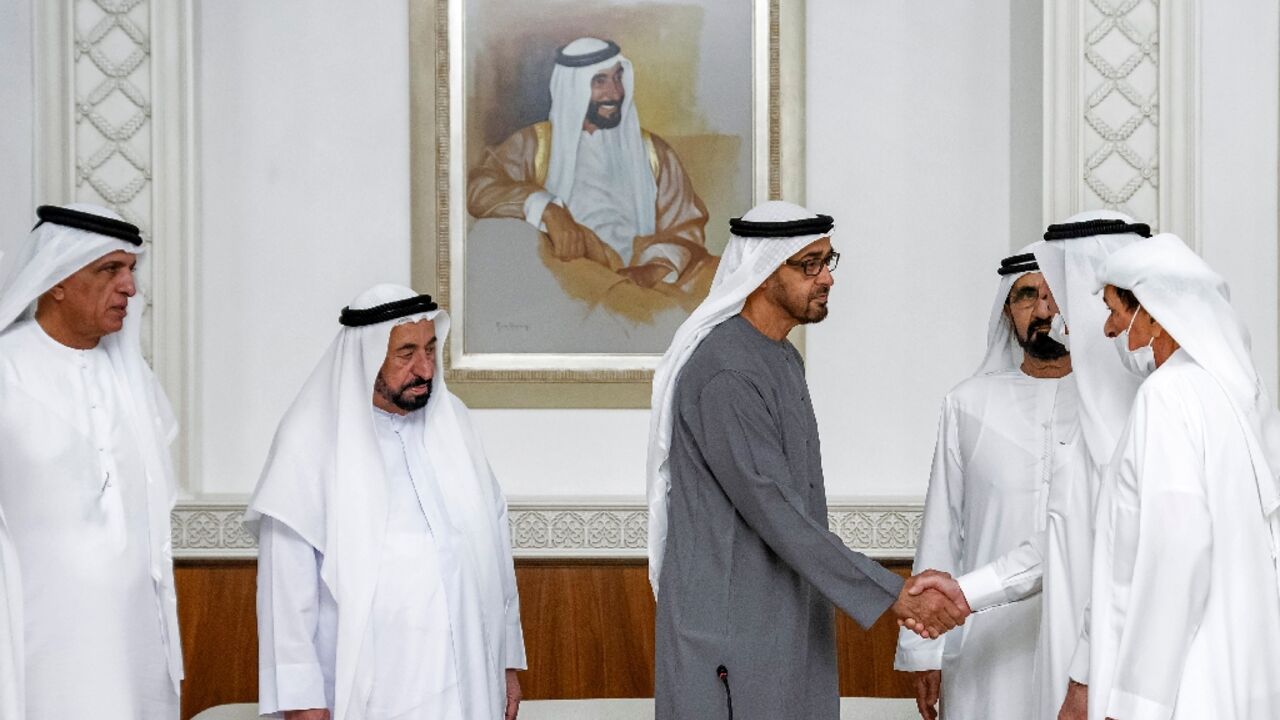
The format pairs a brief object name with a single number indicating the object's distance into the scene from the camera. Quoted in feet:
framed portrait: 17.93
